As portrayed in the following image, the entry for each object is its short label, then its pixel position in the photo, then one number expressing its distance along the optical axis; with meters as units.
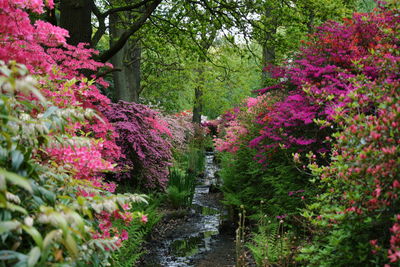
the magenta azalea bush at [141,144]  5.47
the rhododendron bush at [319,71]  4.18
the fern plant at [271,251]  3.23
